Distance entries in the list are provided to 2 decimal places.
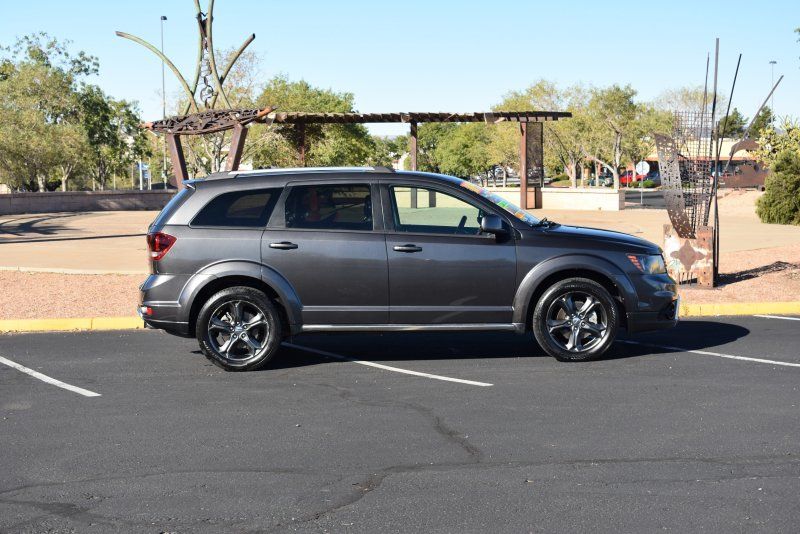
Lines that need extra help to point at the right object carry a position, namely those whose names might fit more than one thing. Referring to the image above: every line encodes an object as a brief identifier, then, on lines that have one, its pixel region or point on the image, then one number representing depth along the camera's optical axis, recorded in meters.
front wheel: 8.71
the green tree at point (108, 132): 51.06
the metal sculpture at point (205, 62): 21.38
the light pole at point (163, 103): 51.00
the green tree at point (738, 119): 102.79
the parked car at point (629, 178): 98.77
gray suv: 8.59
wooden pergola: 19.80
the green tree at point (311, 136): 49.44
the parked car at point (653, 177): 97.26
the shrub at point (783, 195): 29.47
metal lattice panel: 13.17
